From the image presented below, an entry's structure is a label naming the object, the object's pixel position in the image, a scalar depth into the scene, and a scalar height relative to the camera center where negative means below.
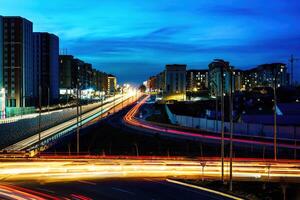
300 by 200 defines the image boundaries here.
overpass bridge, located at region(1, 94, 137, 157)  39.61 -5.52
